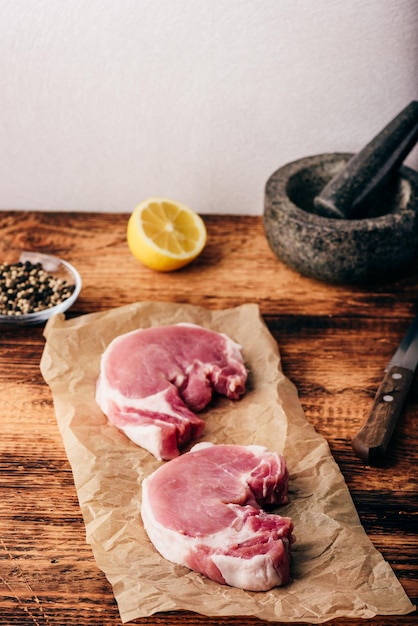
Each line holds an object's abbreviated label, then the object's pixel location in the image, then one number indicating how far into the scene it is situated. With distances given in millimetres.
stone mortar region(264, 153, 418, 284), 943
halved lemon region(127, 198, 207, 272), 983
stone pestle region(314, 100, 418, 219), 959
